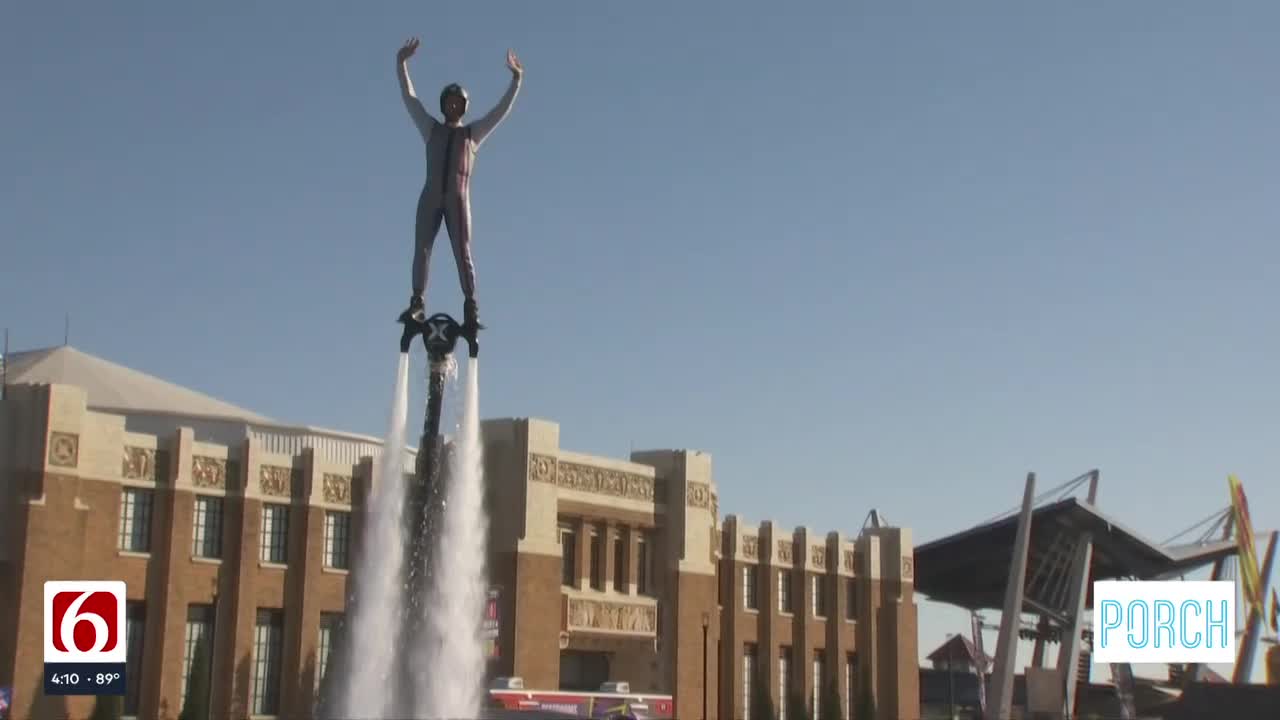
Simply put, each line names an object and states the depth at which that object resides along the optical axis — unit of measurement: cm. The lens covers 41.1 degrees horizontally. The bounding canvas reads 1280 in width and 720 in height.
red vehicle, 4616
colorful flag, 10406
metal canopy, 7788
